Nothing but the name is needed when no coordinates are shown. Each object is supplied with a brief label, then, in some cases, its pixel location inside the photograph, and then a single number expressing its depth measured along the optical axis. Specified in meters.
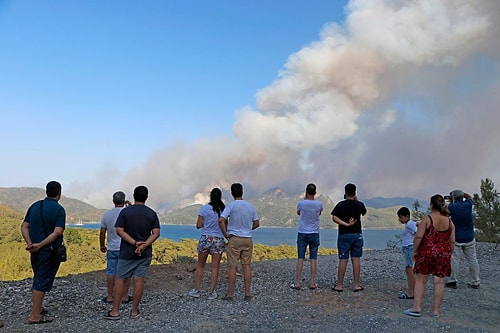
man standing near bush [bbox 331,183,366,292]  8.52
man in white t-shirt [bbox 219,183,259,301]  7.94
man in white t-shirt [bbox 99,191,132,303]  7.29
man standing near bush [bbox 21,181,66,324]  6.33
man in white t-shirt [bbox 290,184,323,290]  8.82
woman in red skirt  7.01
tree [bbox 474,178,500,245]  22.58
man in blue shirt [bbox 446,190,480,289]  9.05
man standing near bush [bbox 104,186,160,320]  6.58
